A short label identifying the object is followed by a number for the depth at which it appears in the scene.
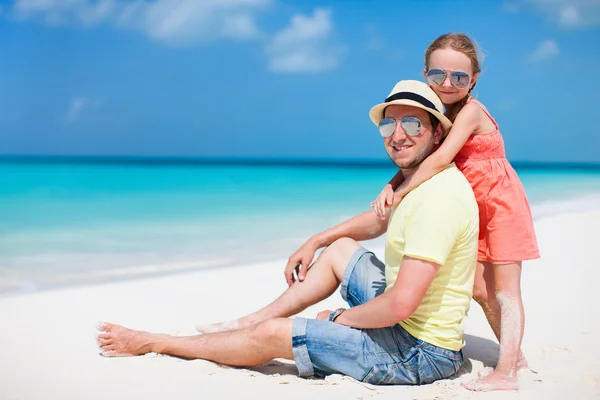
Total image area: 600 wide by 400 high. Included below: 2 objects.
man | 2.71
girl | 3.18
